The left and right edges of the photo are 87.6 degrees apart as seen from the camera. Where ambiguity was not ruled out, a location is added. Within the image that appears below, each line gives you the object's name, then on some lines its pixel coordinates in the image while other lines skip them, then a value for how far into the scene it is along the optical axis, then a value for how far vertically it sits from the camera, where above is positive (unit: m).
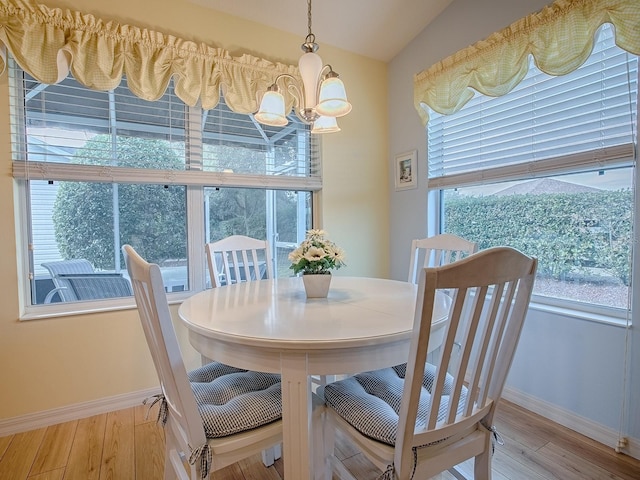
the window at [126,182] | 1.91 +0.32
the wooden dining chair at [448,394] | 0.79 -0.49
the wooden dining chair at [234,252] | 1.93 -0.13
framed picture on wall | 2.73 +0.51
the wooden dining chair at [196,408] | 0.91 -0.59
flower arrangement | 1.44 -0.11
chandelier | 1.37 +0.59
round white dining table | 0.99 -0.34
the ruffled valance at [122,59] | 1.71 +1.02
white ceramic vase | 1.46 -0.24
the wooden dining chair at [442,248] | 1.74 -0.10
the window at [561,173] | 1.64 +0.32
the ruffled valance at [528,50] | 1.51 +0.99
